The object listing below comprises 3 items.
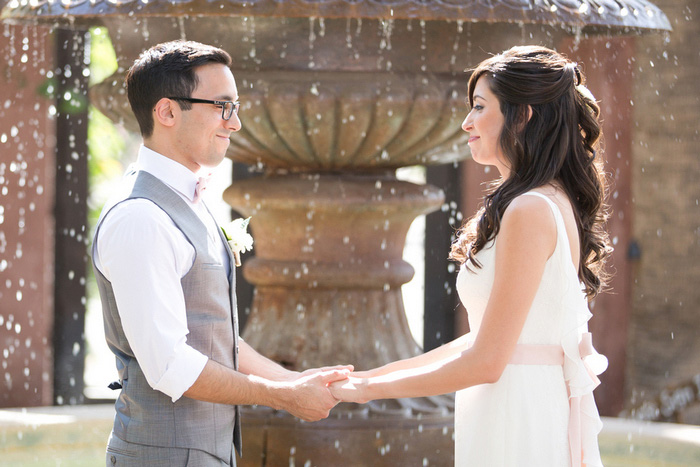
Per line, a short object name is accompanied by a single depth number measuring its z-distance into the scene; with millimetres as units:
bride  4022
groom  3803
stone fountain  5546
